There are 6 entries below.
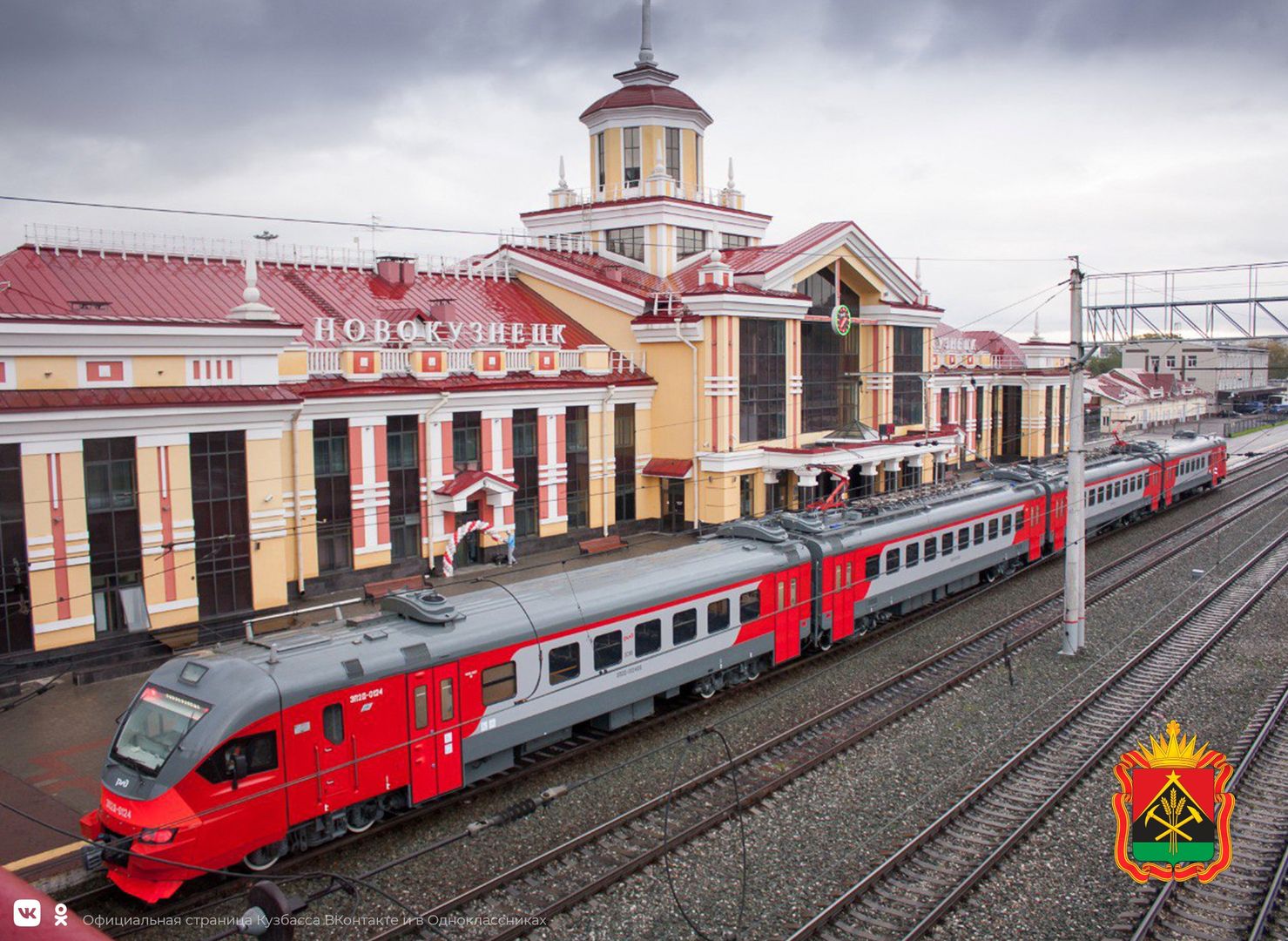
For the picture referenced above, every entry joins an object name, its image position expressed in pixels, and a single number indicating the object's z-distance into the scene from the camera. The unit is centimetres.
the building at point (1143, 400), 7950
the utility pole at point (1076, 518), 2203
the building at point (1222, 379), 9988
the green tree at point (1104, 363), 10575
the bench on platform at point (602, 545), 3334
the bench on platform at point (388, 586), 2753
